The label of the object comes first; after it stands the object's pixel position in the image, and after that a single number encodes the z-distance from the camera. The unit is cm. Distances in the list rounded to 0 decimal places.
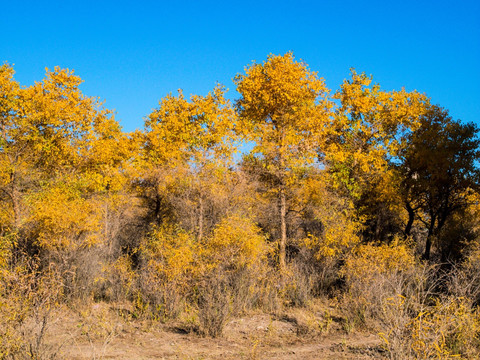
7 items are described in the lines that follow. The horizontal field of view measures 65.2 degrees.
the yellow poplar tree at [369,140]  1684
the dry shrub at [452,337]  480
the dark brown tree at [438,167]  1669
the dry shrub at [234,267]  955
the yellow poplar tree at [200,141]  1531
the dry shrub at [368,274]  914
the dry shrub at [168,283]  998
